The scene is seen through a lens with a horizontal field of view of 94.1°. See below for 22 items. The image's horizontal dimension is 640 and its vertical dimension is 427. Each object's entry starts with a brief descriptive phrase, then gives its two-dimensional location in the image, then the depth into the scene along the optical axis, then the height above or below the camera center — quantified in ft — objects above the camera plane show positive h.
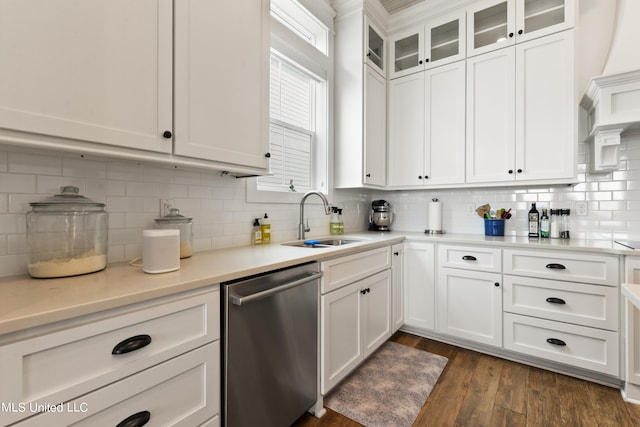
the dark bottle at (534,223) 8.19 -0.20
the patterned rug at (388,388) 5.36 -3.58
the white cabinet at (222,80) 4.31 +2.15
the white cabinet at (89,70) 2.94 +1.61
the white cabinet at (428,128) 8.81 +2.72
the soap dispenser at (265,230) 6.84 -0.38
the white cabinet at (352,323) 5.54 -2.37
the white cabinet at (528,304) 6.15 -2.10
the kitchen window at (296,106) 7.54 +3.05
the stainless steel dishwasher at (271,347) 3.79 -1.93
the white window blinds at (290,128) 7.66 +2.37
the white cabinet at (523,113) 7.34 +2.72
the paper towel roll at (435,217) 9.52 -0.07
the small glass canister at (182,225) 4.81 -0.20
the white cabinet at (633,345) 5.76 -2.51
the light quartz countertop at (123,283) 2.38 -0.76
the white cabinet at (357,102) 8.80 +3.41
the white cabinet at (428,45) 8.79 +5.30
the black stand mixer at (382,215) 10.26 -0.02
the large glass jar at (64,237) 3.49 -0.30
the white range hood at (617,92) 6.34 +2.74
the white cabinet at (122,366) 2.29 -1.41
